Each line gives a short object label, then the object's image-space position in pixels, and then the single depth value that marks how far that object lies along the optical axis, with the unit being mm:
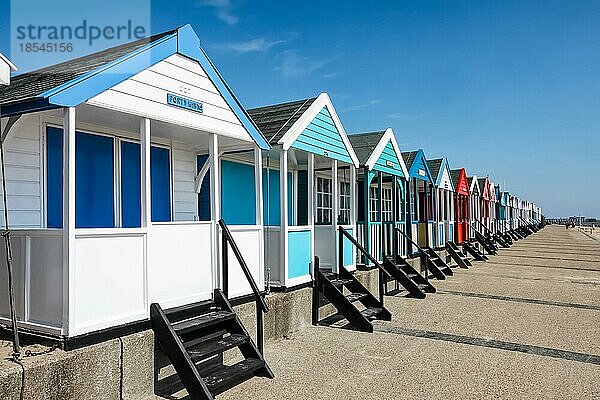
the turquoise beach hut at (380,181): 11344
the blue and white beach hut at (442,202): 17359
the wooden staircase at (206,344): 4789
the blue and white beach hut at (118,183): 4480
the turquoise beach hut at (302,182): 7891
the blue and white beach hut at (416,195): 14547
